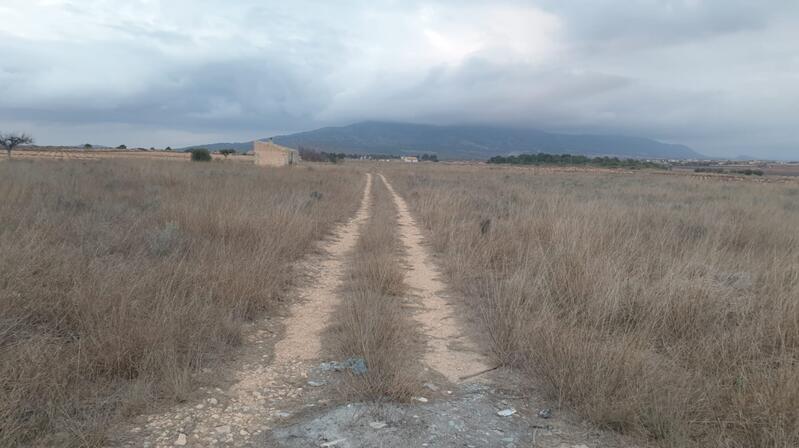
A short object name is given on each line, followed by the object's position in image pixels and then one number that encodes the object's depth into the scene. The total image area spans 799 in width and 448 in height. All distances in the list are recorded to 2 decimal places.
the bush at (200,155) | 50.50
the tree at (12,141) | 36.97
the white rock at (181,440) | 2.80
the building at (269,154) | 49.09
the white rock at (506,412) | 3.30
